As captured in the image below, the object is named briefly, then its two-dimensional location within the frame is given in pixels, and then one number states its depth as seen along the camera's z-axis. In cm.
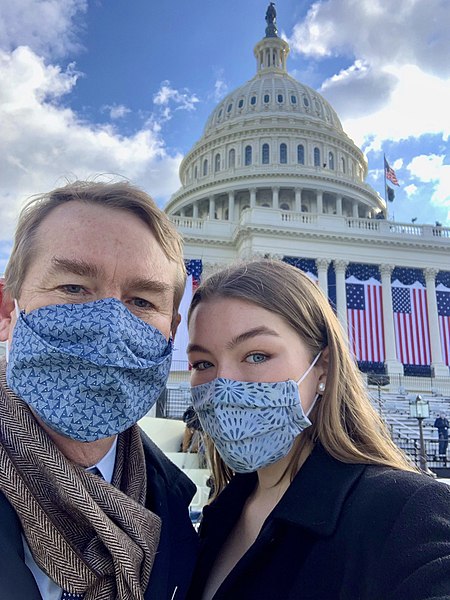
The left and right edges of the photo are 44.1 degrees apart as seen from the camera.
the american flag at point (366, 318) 3284
